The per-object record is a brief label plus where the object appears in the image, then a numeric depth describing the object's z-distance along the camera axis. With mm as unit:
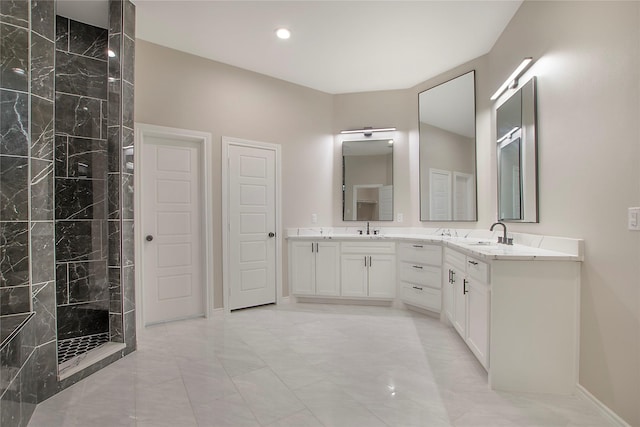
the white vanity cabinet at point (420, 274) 3436
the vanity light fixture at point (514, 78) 2486
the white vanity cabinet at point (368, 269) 3938
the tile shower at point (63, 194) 1833
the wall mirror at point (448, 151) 3639
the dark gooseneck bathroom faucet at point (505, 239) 2691
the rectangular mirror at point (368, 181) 4402
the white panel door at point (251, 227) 3738
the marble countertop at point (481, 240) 1997
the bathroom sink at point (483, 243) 2868
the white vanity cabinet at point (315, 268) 4059
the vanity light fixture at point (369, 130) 4385
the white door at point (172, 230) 3270
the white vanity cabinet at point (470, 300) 2154
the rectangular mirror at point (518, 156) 2465
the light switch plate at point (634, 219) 1538
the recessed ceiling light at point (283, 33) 3059
